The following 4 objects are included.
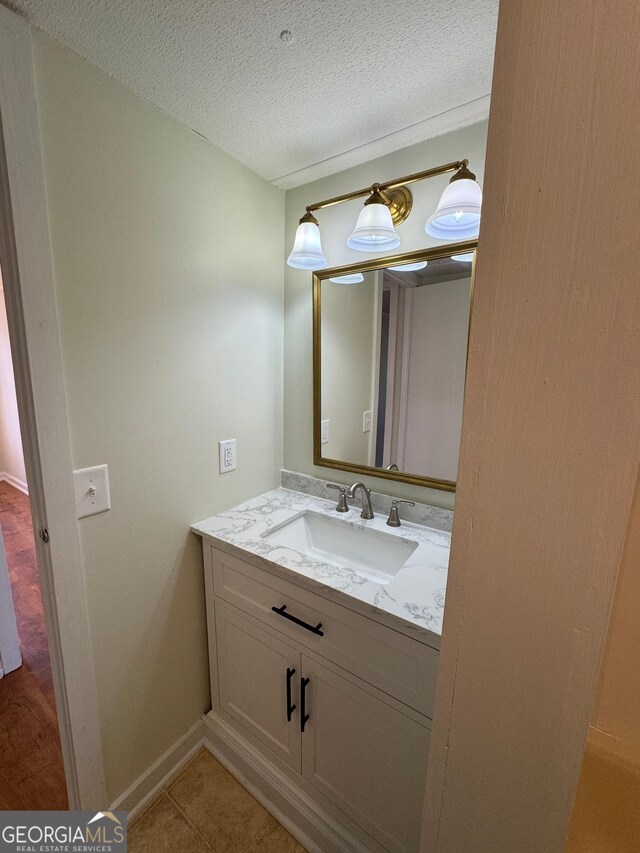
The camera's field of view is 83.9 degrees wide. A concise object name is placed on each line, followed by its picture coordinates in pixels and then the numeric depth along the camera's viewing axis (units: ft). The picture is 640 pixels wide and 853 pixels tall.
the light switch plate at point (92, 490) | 3.14
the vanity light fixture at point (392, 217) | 3.23
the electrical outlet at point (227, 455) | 4.44
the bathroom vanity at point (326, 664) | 2.91
